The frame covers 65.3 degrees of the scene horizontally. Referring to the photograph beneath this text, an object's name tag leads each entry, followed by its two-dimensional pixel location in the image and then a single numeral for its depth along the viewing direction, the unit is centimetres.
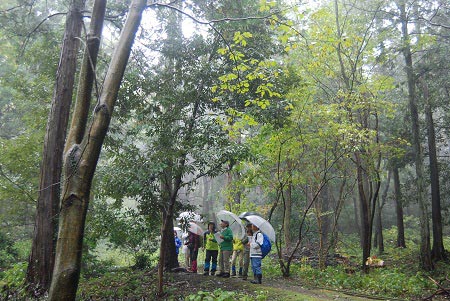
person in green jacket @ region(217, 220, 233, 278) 1027
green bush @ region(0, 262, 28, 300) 573
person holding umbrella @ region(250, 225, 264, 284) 928
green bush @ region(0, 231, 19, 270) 1257
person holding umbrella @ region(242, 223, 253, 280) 1022
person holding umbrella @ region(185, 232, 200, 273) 1143
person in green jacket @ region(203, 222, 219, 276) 1064
